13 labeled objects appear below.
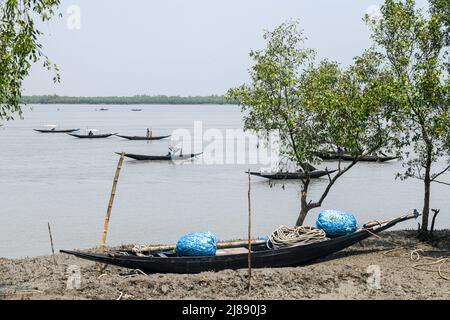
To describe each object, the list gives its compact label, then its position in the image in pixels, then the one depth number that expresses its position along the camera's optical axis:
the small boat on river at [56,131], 78.81
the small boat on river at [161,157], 47.69
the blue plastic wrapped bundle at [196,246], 13.01
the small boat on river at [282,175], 35.00
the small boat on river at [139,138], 65.65
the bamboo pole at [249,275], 11.53
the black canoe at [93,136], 72.01
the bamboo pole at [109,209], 13.02
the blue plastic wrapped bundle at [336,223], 14.43
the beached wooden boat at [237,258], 12.70
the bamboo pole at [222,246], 13.38
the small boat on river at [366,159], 44.51
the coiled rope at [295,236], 13.93
